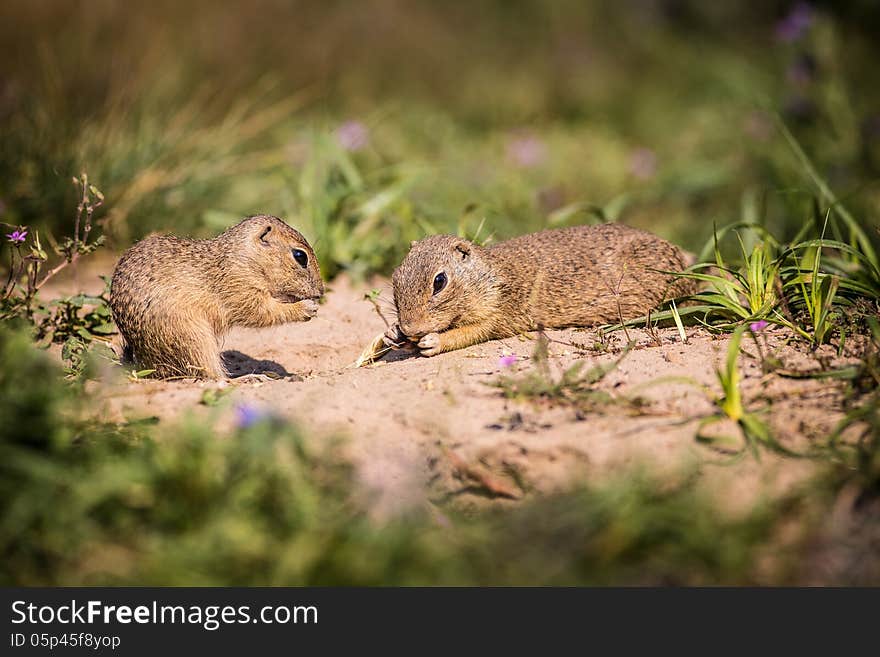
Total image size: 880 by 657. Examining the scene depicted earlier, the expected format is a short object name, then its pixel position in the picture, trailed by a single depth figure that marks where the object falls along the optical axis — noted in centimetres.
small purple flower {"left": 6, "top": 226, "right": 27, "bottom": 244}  837
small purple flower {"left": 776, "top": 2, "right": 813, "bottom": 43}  1591
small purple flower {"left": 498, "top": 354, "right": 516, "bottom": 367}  822
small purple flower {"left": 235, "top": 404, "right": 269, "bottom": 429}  631
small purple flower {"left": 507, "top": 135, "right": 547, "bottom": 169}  1806
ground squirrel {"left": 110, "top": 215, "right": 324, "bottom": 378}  880
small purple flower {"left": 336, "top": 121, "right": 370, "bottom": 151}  1442
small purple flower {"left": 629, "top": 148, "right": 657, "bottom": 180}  1831
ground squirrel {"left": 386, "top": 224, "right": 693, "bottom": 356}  943
